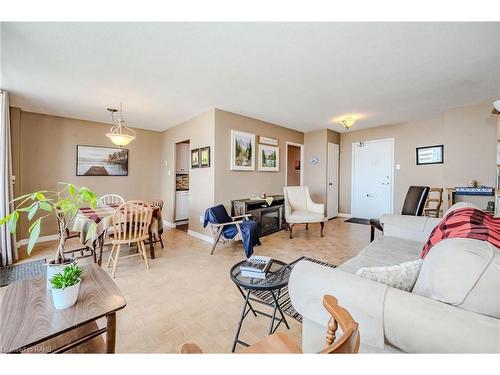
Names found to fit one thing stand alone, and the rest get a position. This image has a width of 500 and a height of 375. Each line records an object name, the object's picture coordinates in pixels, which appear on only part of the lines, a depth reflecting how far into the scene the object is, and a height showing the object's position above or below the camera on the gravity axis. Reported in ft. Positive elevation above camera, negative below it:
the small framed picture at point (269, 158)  15.31 +1.65
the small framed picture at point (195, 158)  13.65 +1.47
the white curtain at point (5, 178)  9.36 +0.13
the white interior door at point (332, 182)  18.39 -0.04
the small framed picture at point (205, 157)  12.80 +1.44
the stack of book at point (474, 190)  10.87 -0.43
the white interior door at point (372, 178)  17.01 +0.28
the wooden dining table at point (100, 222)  8.77 -1.71
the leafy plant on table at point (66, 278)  3.46 -1.54
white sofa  2.36 -1.58
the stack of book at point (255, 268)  4.99 -1.99
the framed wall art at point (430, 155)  14.69 +1.83
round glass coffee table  4.61 -2.17
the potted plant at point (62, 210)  3.61 -0.49
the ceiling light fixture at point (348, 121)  13.67 +3.74
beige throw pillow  3.49 -1.50
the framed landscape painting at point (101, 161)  14.51 +1.39
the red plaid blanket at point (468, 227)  3.62 -0.86
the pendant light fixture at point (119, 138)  10.55 +2.11
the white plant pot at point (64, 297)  3.45 -1.82
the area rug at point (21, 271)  8.08 -3.58
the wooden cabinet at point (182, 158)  17.26 +1.87
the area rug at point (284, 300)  6.04 -3.56
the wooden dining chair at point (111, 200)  14.29 -1.24
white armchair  13.44 -1.76
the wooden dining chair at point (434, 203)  13.43 -1.35
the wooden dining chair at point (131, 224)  8.55 -1.70
